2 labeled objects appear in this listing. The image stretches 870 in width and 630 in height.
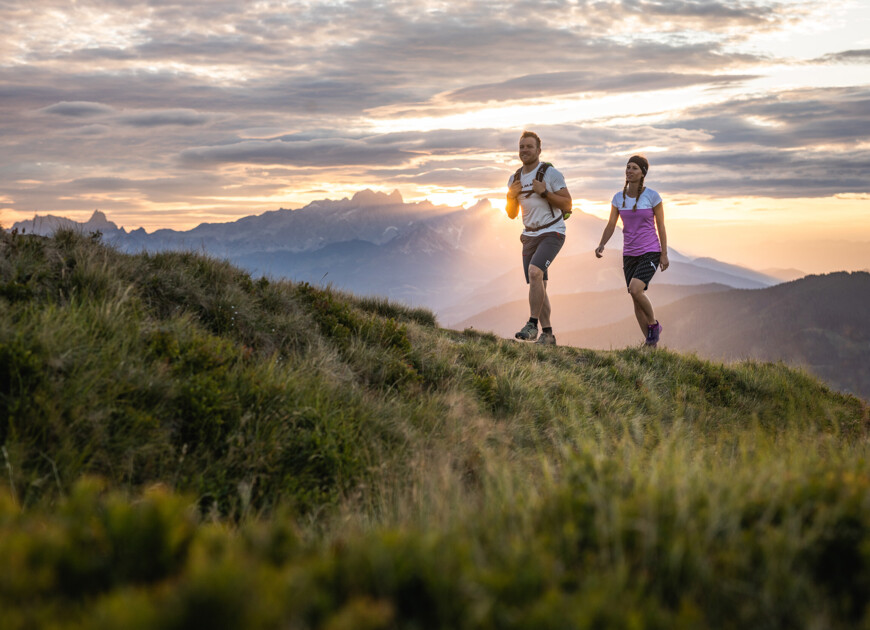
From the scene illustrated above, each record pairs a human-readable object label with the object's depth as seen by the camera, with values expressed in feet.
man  35.17
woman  37.99
